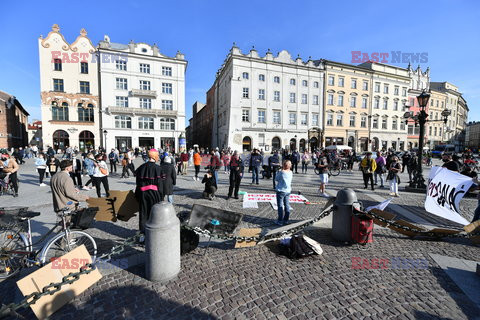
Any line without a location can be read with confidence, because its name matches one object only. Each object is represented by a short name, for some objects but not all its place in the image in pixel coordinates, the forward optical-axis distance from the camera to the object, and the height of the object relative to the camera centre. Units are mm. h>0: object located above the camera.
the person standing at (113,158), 14719 -729
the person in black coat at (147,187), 4305 -789
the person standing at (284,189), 5688 -1069
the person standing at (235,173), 8500 -979
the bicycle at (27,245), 3344 -1638
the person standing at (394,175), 9070 -1101
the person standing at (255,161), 11180 -659
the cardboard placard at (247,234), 4203 -1825
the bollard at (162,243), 3178 -1455
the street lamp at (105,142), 32994 +824
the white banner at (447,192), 4914 -1033
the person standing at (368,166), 10070 -779
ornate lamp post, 10172 +306
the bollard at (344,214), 4641 -1414
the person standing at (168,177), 4600 -707
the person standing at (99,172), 7930 -942
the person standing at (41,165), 10442 -906
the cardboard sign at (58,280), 2600 -1780
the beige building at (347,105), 39031 +8533
